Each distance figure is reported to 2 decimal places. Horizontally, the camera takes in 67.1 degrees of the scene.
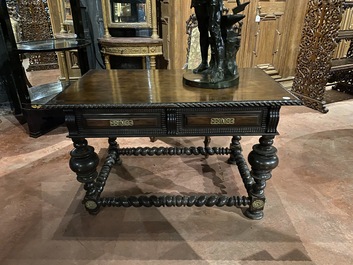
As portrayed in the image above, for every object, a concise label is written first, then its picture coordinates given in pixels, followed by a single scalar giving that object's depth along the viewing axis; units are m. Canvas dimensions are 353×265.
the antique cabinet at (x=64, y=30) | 3.16
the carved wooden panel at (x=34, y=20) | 3.64
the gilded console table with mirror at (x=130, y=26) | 2.91
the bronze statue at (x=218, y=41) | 1.33
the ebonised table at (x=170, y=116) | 1.23
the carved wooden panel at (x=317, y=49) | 2.92
